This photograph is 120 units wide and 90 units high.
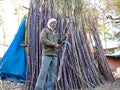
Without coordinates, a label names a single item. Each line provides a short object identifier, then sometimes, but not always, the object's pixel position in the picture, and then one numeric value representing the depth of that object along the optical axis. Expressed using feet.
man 6.12
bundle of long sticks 6.68
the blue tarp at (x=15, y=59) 7.35
